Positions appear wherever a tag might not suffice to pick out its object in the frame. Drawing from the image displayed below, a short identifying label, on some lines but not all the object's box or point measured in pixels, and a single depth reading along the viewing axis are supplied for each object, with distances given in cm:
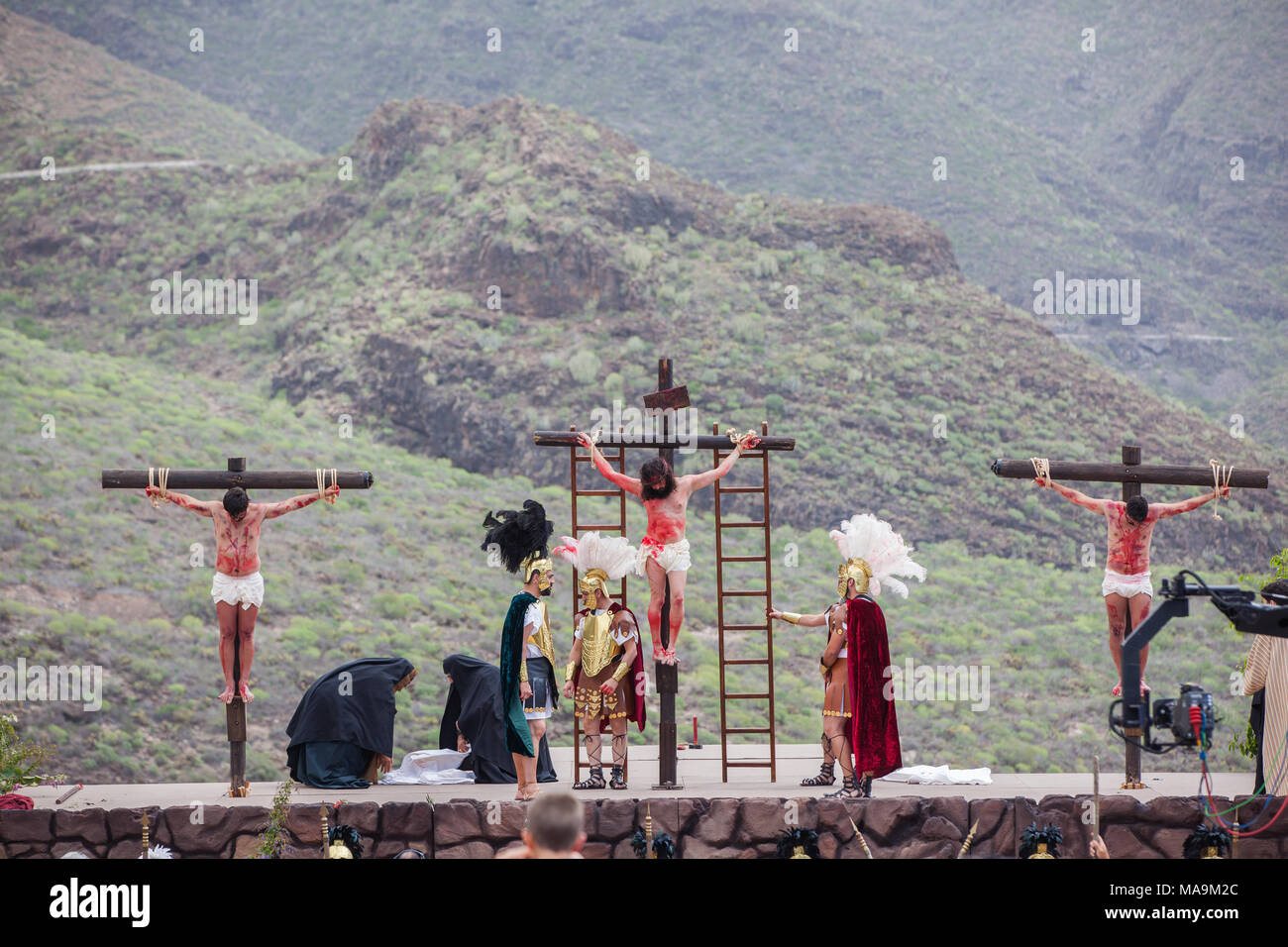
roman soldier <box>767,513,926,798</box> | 1850
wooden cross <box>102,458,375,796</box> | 1911
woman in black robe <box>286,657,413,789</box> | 1941
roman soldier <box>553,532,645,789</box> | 1900
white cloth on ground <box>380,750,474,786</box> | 2000
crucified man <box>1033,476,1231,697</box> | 1980
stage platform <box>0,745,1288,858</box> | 1772
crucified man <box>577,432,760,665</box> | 1953
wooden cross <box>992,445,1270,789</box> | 1981
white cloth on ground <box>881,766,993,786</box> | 1928
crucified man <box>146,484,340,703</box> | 1941
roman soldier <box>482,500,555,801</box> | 1847
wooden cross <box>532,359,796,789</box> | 1922
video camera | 1277
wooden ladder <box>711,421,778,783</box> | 1966
